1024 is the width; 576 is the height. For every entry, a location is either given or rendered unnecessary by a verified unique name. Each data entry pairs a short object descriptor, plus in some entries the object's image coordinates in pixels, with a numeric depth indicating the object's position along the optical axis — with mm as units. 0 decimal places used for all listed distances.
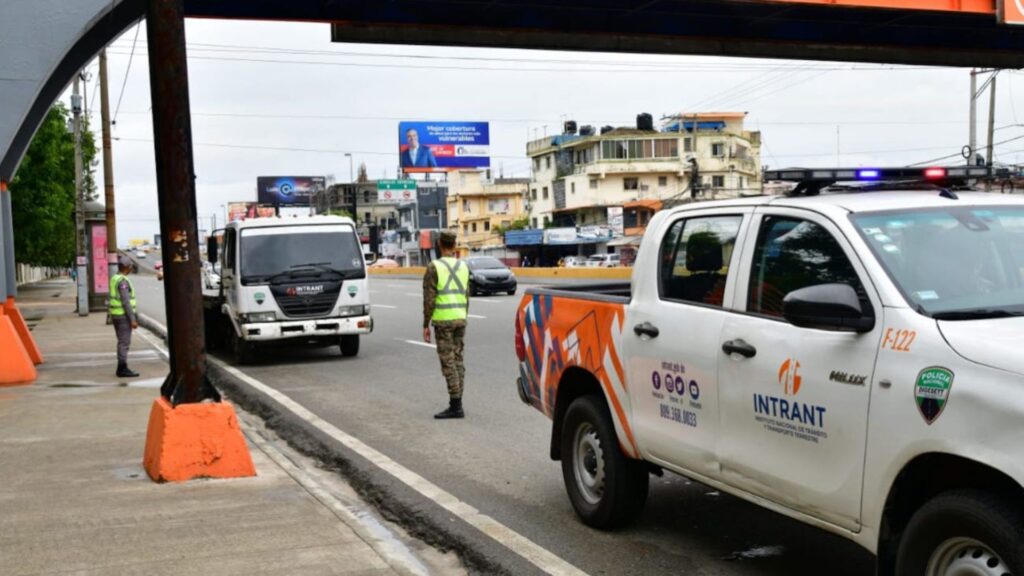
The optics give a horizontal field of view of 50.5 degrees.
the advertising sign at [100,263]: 35594
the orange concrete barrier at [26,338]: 18167
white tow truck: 16953
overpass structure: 8195
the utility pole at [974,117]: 43844
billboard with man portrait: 75625
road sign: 84000
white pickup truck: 3873
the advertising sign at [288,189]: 105938
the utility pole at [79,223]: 34281
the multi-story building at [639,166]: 89250
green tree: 38406
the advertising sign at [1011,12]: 19984
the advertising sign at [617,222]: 83438
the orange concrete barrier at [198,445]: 7973
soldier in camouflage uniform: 10805
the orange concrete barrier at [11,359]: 14859
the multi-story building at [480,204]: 115188
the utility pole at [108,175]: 30203
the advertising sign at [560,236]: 85500
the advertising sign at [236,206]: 121212
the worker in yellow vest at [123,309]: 15586
